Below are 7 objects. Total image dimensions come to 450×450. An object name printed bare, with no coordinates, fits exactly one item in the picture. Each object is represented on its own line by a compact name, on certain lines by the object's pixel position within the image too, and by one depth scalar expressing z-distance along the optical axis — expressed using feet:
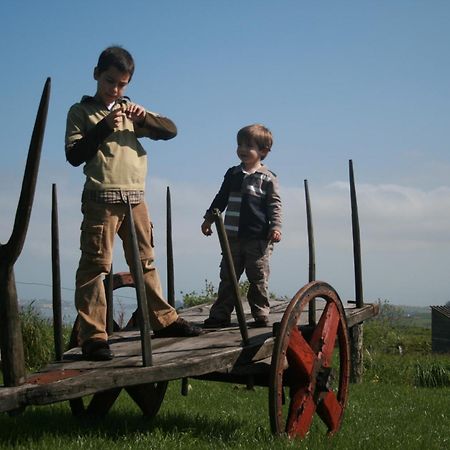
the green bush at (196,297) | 57.32
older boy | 15.15
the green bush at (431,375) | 44.88
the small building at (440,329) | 85.97
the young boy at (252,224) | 19.36
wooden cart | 11.68
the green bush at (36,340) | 40.70
